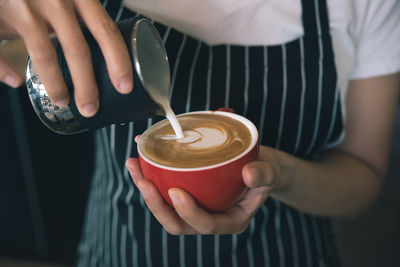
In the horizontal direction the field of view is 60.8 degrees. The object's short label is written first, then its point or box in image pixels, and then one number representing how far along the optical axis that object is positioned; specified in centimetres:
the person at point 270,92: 79
